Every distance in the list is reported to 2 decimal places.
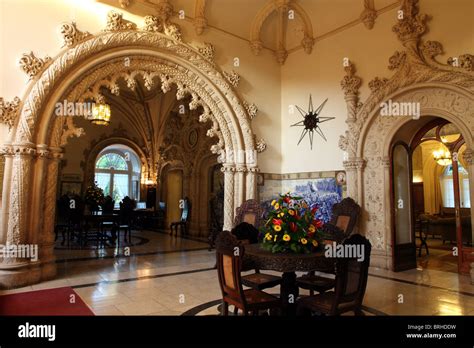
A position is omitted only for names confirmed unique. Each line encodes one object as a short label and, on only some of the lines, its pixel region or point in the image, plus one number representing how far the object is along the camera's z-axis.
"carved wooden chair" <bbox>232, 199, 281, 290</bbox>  3.64
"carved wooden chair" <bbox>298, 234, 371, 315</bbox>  2.71
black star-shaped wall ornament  7.44
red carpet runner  3.70
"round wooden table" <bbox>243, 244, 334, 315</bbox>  3.01
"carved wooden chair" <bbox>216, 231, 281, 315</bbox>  2.82
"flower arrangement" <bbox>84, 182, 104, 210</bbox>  8.88
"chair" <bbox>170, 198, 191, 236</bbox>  10.64
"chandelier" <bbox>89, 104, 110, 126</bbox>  8.21
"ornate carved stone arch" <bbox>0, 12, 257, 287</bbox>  4.87
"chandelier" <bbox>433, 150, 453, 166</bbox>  11.30
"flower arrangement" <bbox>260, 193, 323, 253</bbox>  3.26
